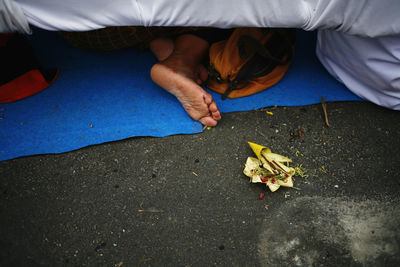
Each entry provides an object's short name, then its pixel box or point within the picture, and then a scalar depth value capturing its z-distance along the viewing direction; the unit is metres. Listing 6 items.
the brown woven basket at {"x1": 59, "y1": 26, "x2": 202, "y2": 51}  1.97
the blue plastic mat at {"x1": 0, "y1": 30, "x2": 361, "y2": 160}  1.82
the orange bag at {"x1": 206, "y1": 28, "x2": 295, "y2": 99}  1.88
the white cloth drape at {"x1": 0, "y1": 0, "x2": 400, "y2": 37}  1.38
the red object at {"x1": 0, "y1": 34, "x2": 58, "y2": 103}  1.92
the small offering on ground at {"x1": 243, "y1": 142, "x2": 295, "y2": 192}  1.54
